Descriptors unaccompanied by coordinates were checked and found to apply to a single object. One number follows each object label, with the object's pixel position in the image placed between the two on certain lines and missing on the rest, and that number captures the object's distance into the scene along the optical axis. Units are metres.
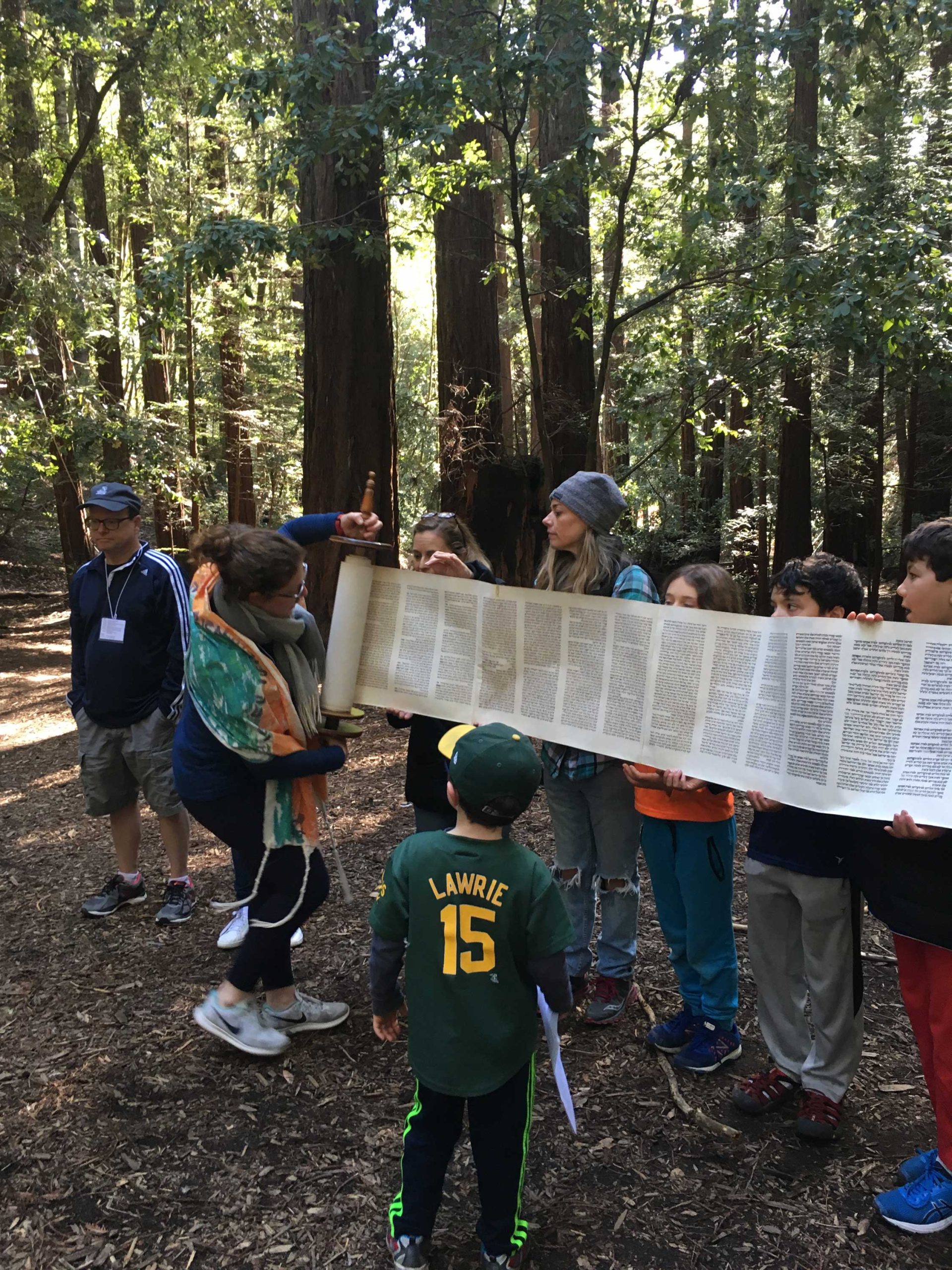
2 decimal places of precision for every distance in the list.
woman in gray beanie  3.29
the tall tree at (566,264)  5.31
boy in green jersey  2.12
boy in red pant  2.38
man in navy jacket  4.33
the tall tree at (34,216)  11.08
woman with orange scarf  3.04
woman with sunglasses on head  3.48
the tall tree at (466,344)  8.68
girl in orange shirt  3.05
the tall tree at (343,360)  7.31
